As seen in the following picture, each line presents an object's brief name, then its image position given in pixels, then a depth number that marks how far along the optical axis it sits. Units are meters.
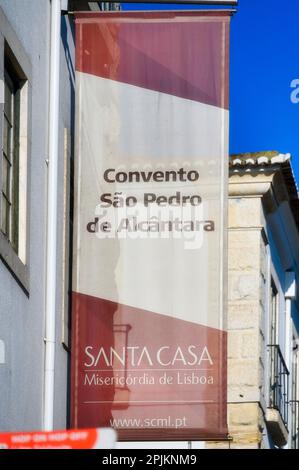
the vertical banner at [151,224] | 15.65
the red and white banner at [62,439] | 7.89
